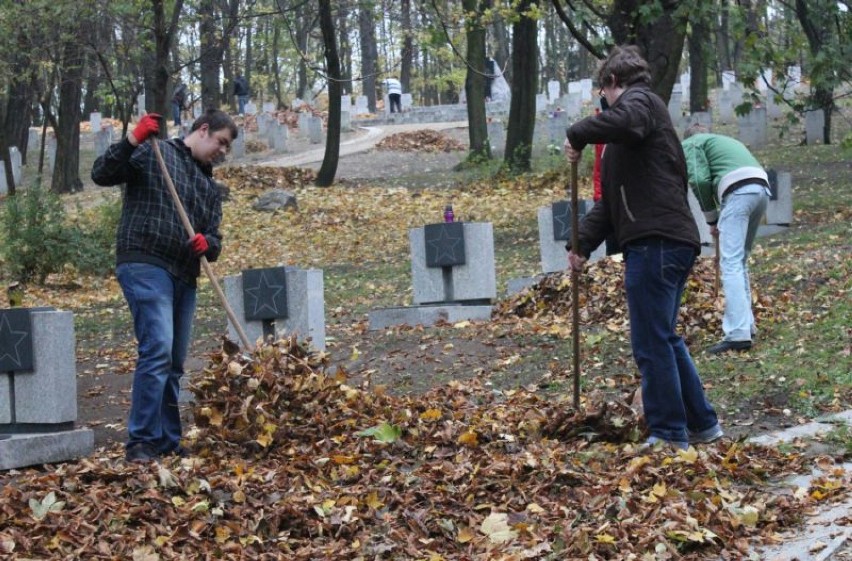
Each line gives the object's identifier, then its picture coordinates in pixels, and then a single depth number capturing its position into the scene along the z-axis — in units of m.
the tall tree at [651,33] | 15.75
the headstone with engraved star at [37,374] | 7.73
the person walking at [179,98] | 43.31
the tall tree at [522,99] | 25.05
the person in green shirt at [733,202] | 9.23
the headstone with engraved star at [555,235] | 13.43
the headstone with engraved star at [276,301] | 9.94
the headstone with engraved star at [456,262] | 12.63
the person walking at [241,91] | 47.81
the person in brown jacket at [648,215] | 6.25
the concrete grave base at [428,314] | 12.45
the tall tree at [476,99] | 28.88
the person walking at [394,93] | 47.72
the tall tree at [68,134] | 29.45
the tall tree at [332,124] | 26.80
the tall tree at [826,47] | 15.19
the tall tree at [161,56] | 18.38
